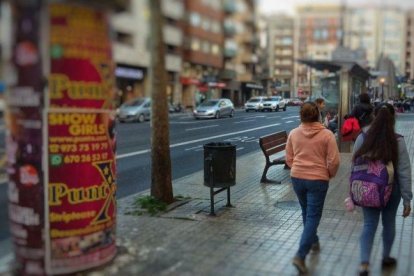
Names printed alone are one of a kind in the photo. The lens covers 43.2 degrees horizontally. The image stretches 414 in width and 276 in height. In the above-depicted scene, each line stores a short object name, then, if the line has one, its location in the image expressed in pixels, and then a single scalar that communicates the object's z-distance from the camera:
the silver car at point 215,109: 32.16
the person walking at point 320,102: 12.58
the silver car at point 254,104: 30.91
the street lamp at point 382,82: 24.98
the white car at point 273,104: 30.19
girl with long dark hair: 4.72
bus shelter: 14.70
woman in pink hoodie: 5.05
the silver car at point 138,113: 25.03
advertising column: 4.31
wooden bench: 10.09
